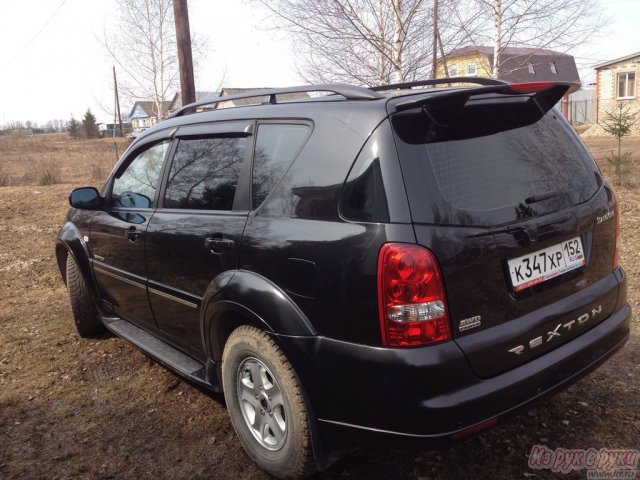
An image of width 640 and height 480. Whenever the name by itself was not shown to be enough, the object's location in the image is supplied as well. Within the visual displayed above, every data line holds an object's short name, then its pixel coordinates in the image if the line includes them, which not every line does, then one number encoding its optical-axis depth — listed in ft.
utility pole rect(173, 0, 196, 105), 31.22
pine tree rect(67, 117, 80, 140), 216.74
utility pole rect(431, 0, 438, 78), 31.52
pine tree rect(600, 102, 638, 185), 33.78
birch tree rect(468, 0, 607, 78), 31.78
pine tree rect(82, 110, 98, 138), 215.92
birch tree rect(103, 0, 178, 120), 77.97
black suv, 6.73
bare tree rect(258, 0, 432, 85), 31.48
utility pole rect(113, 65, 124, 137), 122.72
